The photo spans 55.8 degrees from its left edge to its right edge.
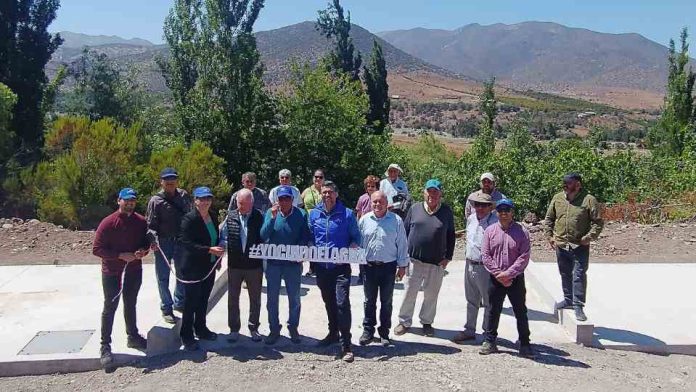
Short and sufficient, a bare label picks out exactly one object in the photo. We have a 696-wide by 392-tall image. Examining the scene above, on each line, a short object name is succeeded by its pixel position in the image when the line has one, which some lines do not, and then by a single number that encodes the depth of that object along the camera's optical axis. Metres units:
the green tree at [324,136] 19.95
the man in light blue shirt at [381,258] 6.58
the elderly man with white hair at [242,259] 6.65
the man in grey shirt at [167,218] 6.97
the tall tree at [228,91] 18.70
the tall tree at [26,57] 18.72
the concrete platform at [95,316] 6.39
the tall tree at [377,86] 32.44
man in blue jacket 6.46
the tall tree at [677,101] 25.95
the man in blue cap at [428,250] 6.85
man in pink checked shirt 6.29
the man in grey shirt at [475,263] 6.80
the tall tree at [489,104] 30.39
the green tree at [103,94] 27.77
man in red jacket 6.20
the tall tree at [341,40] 32.06
